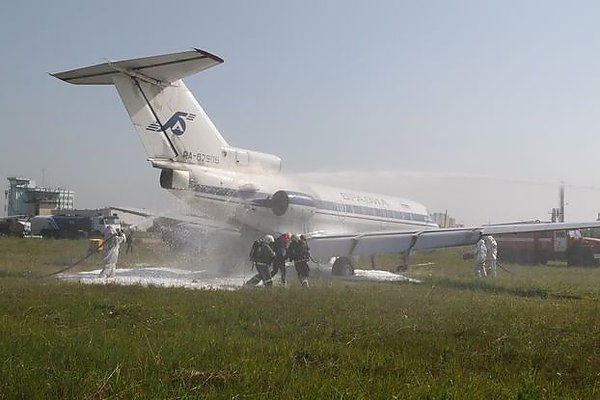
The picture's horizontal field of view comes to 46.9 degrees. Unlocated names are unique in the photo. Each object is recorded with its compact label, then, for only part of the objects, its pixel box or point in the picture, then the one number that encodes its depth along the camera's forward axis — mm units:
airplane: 20531
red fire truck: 39250
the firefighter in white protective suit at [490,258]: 25828
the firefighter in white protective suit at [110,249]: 20453
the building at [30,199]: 82312
